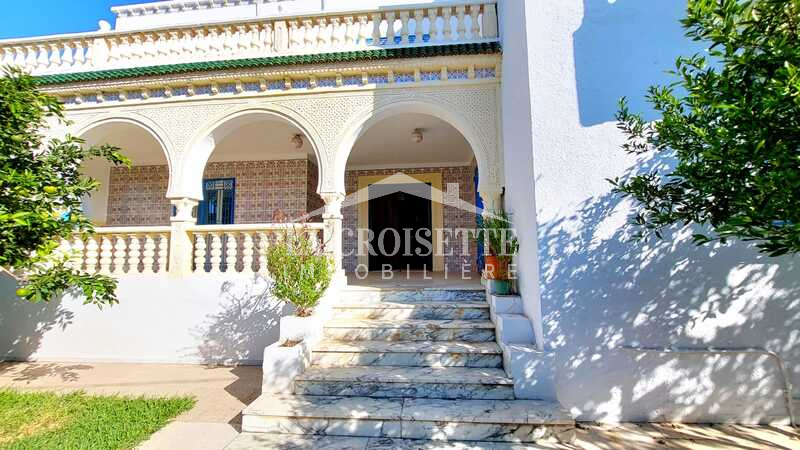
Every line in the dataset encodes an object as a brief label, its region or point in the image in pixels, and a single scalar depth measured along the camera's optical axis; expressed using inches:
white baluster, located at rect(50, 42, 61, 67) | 223.5
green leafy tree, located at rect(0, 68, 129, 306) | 129.9
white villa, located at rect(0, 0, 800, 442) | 118.2
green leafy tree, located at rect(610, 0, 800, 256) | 57.5
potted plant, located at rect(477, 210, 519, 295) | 160.2
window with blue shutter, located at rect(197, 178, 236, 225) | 309.0
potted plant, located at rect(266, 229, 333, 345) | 144.9
